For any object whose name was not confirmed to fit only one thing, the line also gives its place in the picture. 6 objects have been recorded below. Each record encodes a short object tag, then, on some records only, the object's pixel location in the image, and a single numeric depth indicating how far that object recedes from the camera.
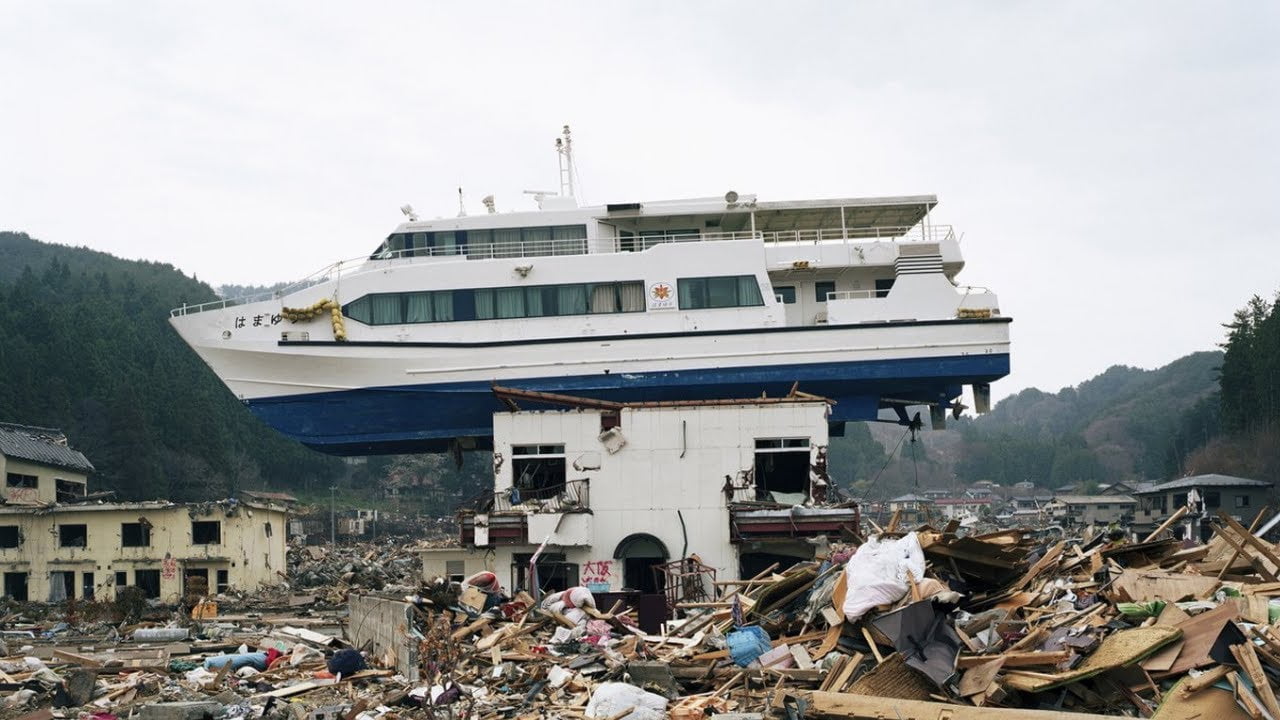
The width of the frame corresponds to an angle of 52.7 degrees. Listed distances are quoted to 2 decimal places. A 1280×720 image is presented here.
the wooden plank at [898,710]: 9.16
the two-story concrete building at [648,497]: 20.48
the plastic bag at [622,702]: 10.46
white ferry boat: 26.86
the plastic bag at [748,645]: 11.47
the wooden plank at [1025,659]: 9.79
